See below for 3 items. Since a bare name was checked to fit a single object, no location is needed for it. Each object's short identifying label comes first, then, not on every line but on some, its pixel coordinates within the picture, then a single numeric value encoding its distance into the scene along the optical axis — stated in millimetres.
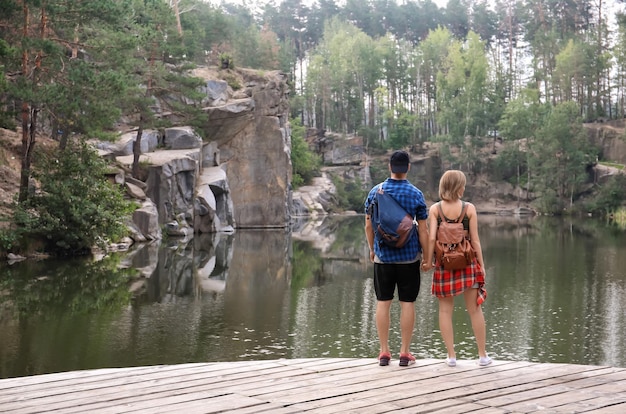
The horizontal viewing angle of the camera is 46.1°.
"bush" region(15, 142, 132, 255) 22453
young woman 5691
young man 5695
